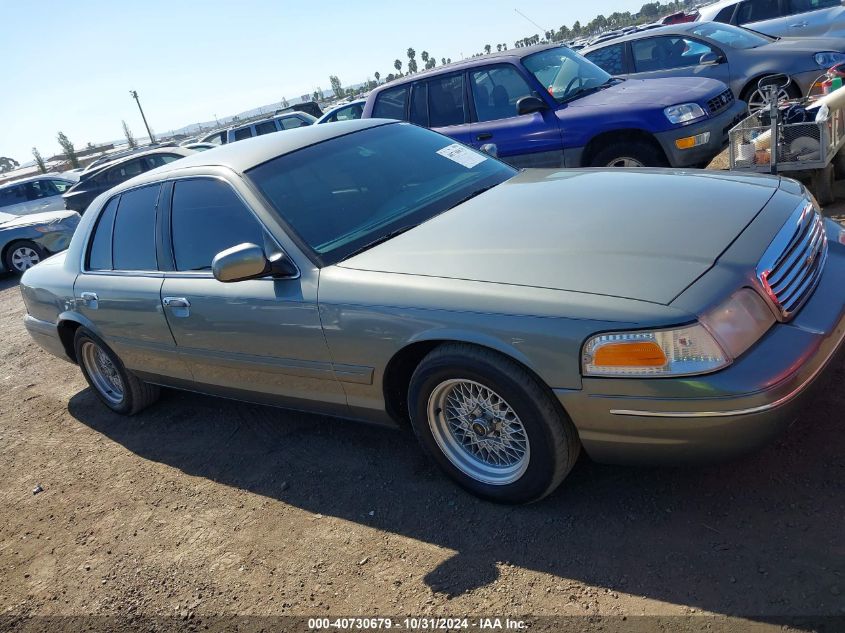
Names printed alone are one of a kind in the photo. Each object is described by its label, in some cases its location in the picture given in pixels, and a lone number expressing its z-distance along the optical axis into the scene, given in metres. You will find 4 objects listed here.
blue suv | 6.06
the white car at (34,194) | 15.14
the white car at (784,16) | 10.32
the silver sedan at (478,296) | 2.30
